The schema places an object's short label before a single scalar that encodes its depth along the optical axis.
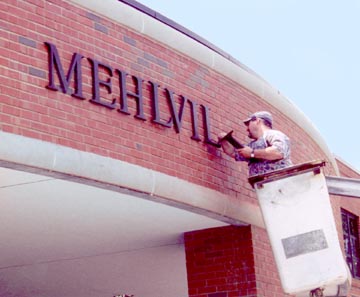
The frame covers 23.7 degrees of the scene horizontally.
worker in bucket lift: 8.75
